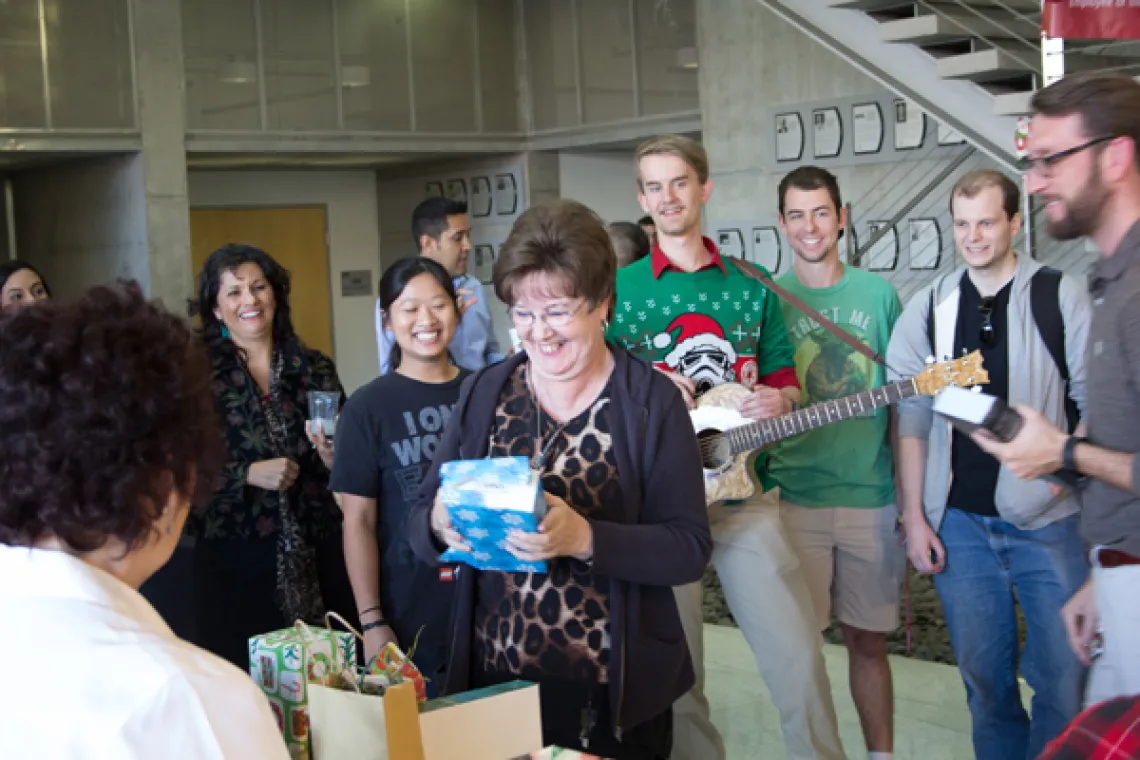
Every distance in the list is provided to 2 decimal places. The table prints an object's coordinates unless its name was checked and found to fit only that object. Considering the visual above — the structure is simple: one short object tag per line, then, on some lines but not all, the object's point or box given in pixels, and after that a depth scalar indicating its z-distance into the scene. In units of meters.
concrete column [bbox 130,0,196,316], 11.58
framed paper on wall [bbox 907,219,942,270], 10.02
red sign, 3.96
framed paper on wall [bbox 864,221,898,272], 10.33
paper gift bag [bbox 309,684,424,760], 1.81
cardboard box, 1.88
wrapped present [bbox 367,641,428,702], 2.00
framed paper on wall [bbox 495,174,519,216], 13.63
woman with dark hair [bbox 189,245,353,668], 3.83
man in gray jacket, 3.51
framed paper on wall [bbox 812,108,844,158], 10.66
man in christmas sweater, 3.70
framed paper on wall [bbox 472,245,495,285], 14.19
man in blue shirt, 5.83
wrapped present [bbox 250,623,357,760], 2.05
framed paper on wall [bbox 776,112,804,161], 10.94
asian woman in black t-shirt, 3.32
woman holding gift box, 2.42
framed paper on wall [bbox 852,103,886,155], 10.34
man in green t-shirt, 4.01
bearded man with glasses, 2.47
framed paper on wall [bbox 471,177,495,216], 13.95
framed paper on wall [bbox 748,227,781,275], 11.25
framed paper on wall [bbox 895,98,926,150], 10.04
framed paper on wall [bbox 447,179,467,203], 14.26
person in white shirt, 1.25
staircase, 7.44
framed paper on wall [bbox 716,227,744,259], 11.58
